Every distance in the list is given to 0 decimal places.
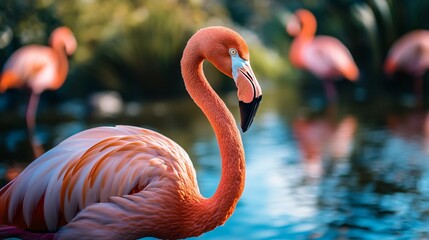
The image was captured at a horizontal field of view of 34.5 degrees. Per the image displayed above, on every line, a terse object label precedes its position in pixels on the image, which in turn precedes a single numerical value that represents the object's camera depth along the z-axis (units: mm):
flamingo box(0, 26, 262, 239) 2721
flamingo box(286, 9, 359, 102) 9914
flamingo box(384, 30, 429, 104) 9289
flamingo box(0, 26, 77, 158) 8430
